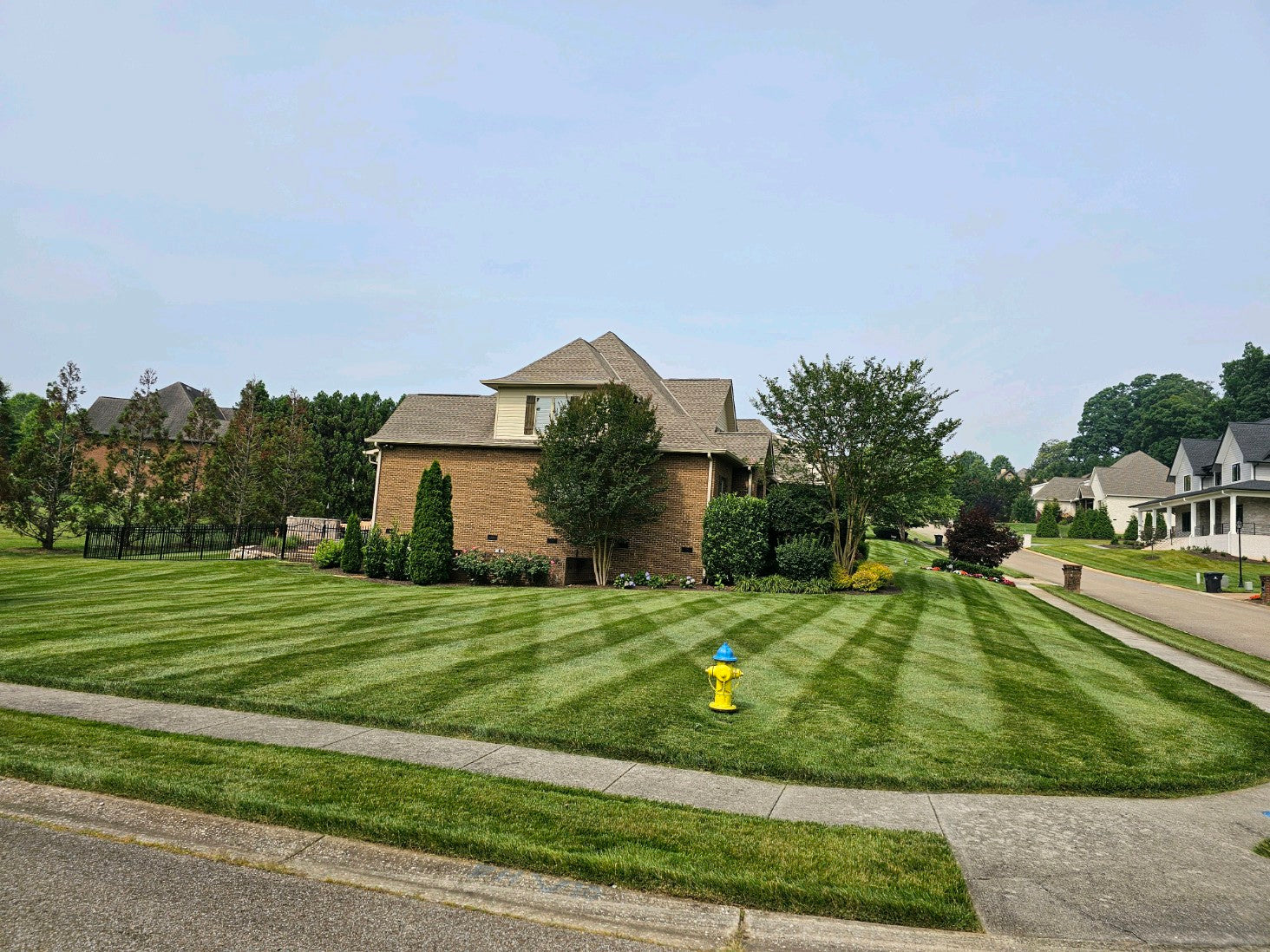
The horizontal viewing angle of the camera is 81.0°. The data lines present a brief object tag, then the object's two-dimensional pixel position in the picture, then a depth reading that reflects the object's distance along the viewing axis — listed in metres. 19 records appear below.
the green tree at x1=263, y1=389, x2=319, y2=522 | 34.25
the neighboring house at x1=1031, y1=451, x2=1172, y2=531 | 68.44
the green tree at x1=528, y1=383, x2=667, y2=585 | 21.39
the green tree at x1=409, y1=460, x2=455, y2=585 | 21.89
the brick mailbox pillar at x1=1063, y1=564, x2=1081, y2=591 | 27.67
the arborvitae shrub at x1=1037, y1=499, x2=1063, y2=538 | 67.75
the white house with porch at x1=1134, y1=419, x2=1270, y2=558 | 39.81
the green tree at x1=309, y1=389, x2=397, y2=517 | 42.00
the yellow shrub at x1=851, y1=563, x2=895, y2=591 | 21.42
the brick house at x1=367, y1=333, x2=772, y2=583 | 23.22
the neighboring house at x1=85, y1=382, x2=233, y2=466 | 51.54
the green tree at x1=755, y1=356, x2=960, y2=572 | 21.16
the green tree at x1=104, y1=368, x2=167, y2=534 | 30.30
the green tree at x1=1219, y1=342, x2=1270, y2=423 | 80.62
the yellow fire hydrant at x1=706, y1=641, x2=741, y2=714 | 8.35
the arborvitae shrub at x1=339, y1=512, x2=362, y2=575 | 23.97
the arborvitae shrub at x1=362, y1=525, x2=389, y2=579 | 22.97
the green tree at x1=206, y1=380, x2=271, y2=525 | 32.28
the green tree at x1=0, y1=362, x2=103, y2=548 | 28.73
